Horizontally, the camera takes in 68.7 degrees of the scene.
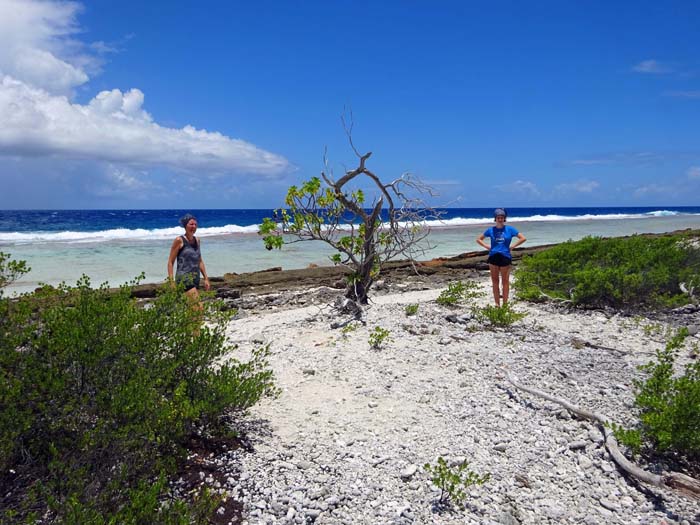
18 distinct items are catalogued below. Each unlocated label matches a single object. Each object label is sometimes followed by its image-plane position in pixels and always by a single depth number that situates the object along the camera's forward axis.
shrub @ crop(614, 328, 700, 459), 3.95
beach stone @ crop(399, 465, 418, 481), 3.87
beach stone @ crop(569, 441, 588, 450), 4.33
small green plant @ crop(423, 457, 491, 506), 3.54
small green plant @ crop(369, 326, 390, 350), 6.82
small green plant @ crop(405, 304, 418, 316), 8.64
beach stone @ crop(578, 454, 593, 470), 4.08
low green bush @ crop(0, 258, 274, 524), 2.85
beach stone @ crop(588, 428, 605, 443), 4.37
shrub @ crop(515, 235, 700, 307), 9.00
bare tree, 8.44
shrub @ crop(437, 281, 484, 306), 9.36
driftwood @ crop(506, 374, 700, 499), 3.68
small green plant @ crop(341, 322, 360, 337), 7.70
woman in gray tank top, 7.20
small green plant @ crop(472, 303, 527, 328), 7.69
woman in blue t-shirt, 9.02
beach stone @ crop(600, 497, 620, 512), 3.60
